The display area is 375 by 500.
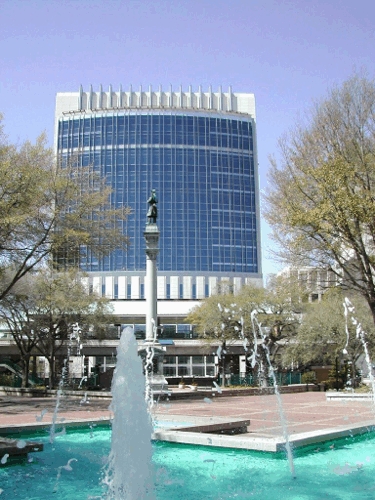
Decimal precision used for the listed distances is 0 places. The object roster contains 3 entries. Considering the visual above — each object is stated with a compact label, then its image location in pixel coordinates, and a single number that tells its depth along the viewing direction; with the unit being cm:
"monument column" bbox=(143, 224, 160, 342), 2903
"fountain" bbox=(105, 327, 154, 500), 700
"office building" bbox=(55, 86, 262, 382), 9056
